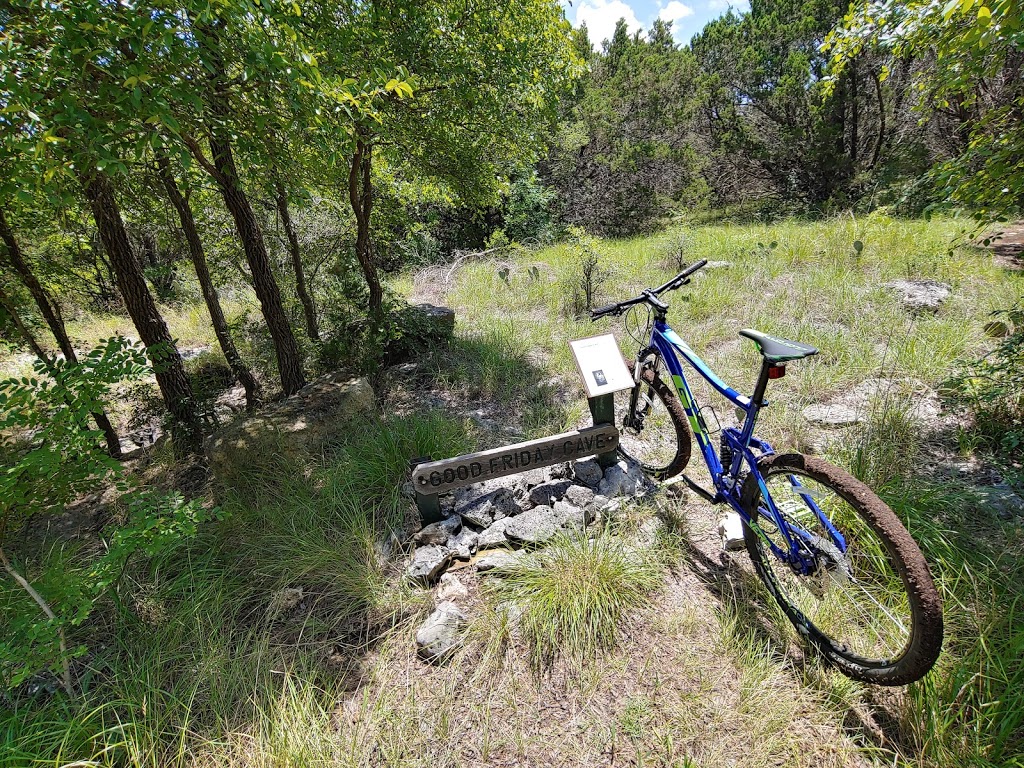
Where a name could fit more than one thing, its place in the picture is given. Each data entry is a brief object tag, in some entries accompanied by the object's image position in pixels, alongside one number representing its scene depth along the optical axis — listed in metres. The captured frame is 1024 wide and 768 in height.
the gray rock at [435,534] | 2.43
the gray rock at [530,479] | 2.81
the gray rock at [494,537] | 2.41
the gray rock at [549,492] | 2.65
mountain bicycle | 1.35
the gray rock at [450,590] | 2.14
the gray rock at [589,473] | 2.72
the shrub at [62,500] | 1.60
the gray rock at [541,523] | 2.35
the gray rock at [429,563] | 2.25
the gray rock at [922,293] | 4.27
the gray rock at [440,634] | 1.88
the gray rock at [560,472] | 2.82
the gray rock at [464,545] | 2.37
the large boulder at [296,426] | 3.22
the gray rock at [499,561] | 2.19
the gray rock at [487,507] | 2.57
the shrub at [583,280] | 6.05
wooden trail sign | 2.40
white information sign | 2.52
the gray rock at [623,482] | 2.62
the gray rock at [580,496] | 2.58
